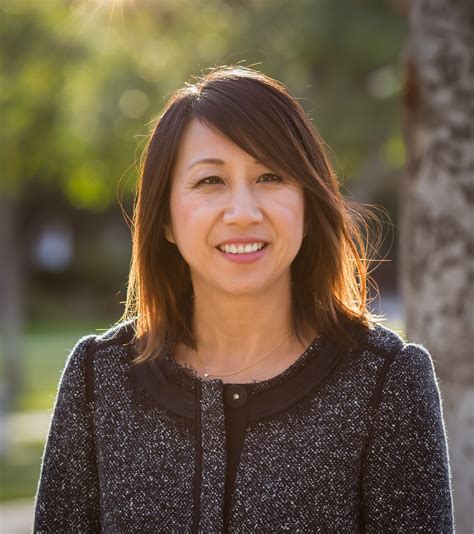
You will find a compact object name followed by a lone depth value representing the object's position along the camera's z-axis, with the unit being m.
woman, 2.60
